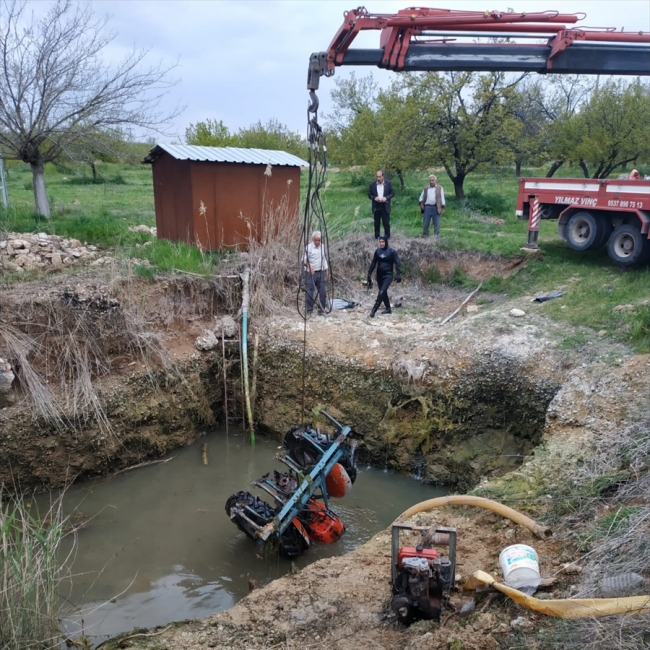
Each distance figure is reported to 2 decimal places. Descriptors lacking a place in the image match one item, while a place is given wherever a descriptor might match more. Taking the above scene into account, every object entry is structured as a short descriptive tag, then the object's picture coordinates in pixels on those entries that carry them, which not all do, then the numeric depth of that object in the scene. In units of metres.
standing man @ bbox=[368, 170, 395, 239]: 11.96
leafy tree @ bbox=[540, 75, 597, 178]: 20.80
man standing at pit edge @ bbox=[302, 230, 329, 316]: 10.35
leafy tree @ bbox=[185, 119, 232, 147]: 25.25
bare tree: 11.45
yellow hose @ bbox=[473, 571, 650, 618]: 3.47
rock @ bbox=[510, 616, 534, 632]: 3.82
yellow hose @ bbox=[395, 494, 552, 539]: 4.86
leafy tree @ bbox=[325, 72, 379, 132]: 30.50
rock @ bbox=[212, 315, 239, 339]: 10.17
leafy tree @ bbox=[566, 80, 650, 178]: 19.31
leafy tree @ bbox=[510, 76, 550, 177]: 18.02
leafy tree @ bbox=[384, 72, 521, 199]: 17.39
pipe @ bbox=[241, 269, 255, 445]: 9.62
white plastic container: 4.08
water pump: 4.00
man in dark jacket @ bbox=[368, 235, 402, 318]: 10.19
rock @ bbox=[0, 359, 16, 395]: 7.80
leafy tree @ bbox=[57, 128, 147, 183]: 12.22
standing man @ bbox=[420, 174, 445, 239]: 13.16
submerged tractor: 6.19
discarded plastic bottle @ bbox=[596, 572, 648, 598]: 3.67
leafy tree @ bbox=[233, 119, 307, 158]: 28.48
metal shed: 11.21
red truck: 9.75
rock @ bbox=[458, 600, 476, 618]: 4.15
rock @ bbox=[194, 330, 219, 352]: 9.84
